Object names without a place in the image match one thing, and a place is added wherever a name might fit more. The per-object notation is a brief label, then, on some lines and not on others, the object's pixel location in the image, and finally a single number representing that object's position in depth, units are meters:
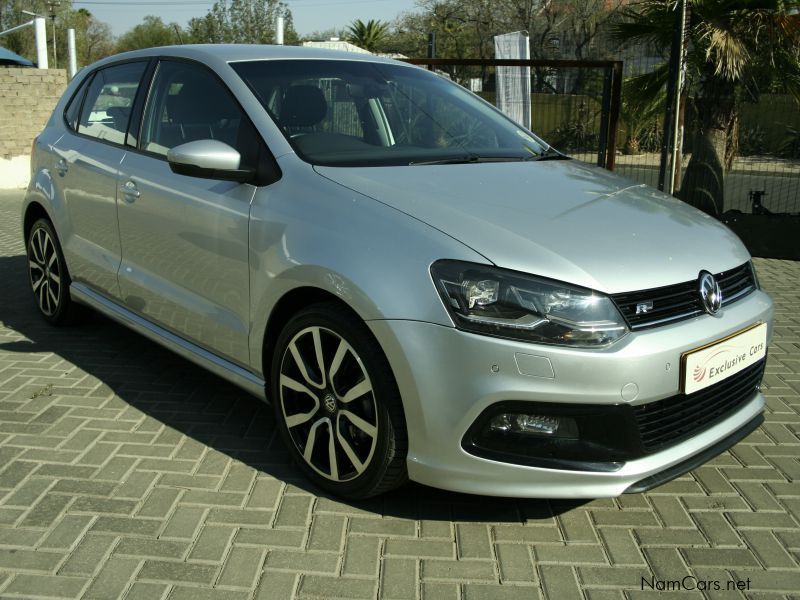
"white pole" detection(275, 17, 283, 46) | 16.84
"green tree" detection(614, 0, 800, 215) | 8.51
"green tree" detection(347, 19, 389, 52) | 54.78
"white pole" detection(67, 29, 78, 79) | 23.94
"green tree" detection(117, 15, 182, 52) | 58.38
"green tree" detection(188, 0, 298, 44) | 36.19
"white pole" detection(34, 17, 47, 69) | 16.62
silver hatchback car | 2.70
